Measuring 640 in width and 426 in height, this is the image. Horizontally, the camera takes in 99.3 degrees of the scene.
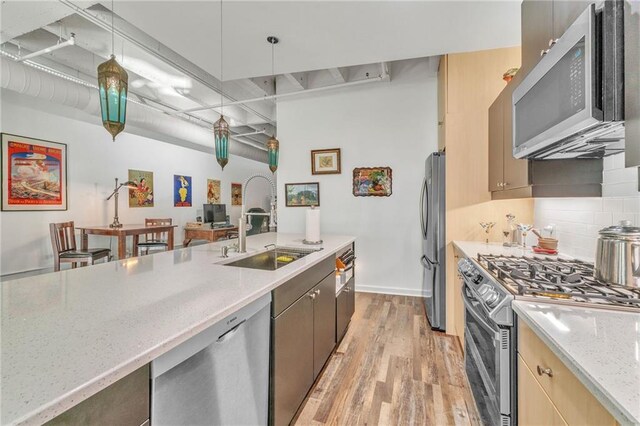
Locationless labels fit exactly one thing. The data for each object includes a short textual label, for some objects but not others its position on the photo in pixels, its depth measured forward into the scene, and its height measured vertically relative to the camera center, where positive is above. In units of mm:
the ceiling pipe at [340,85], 3586 +1784
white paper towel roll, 2428 -115
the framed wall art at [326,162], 4141 +795
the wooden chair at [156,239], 4816 -526
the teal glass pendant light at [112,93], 1430 +640
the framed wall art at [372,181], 3920 +462
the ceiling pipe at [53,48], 2684 +1687
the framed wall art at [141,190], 5699 +514
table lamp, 4438 +397
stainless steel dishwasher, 782 -562
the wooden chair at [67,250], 3676 -512
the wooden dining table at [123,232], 4047 -284
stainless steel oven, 1197 -678
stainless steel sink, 1937 -337
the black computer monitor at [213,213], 6230 +8
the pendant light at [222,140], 2203 +601
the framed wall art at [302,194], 4270 +307
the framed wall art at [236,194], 8508 +619
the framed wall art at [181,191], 6656 +571
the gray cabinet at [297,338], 1330 -728
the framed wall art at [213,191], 7633 +633
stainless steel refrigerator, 2754 -288
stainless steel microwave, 913 +473
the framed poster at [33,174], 3965 +617
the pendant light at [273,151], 3271 +760
